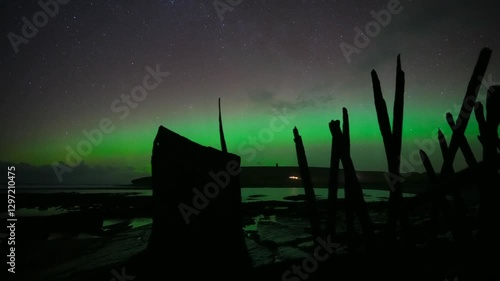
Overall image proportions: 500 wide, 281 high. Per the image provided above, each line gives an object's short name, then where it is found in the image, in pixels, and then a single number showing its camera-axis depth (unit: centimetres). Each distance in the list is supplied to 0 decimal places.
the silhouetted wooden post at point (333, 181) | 538
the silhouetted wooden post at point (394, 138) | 439
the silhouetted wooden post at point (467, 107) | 403
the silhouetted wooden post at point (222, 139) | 789
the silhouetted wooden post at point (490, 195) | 347
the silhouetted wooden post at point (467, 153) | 555
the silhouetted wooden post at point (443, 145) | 585
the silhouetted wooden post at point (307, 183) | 678
